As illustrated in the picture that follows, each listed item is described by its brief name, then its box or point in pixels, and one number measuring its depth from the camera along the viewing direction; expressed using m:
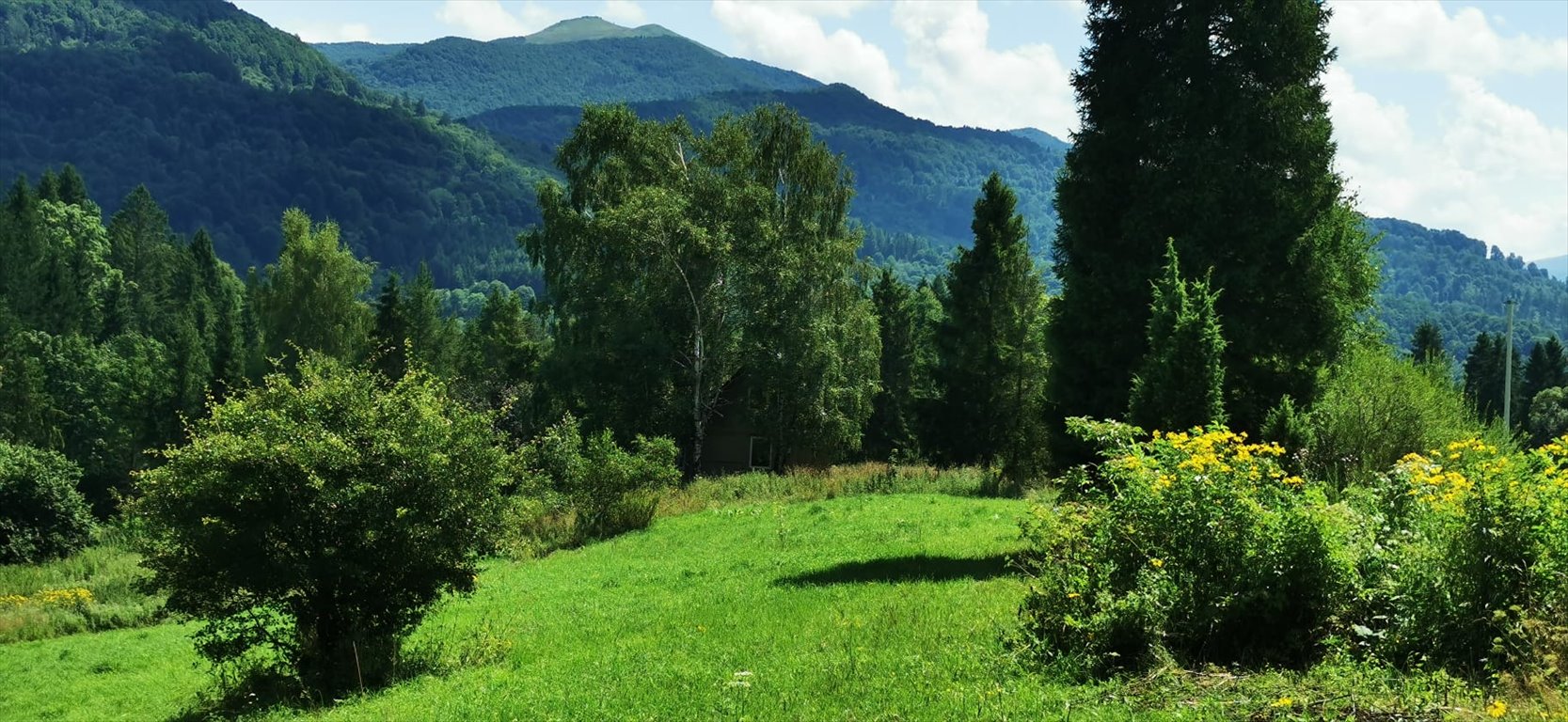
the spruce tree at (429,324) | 75.88
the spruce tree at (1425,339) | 77.64
